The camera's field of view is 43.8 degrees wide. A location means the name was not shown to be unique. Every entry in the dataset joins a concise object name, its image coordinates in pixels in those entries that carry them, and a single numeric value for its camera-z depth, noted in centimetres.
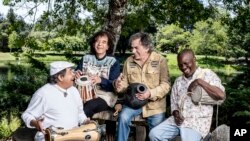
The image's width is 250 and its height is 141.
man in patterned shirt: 340
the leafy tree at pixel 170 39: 4270
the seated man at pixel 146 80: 368
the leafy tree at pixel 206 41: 3846
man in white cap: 321
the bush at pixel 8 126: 640
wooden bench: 385
